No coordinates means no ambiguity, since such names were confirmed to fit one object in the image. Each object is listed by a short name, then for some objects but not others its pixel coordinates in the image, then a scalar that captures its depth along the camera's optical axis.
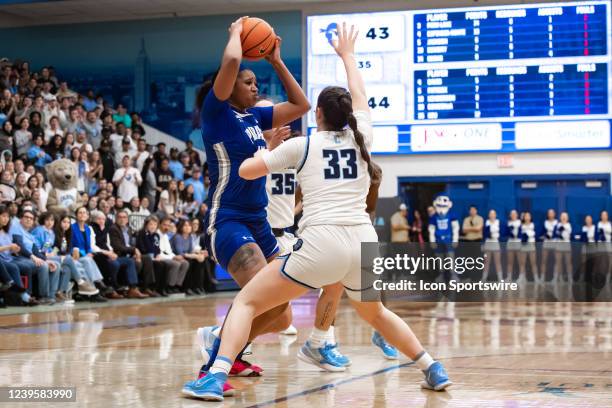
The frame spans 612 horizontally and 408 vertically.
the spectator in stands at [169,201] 17.67
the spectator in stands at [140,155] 18.66
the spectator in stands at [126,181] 17.53
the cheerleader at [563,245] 19.33
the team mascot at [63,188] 14.89
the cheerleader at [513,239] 19.77
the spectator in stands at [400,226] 19.20
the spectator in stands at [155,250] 15.55
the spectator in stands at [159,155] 18.94
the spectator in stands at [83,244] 13.84
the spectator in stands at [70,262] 13.60
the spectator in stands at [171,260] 15.87
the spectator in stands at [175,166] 19.41
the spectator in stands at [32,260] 12.69
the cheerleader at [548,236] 19.53
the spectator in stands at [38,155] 16.02
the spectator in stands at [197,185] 19.05
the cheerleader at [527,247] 19.58
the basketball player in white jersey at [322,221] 4.80
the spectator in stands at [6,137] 15.72
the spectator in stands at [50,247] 13.20
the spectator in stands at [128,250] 14.77
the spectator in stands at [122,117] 20.81
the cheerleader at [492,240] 19.82
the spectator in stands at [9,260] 12.31
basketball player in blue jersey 5.29
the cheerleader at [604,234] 19.14
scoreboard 18.91
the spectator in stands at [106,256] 14.38
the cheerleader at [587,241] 19.47
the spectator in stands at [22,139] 16.08
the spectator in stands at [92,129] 18.41
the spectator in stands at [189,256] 16.39
